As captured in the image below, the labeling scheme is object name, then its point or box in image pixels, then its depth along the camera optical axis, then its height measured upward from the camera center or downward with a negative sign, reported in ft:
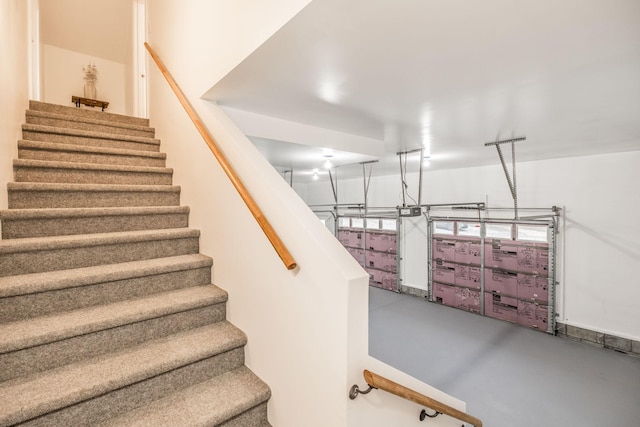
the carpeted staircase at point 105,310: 3.77 -1.69
